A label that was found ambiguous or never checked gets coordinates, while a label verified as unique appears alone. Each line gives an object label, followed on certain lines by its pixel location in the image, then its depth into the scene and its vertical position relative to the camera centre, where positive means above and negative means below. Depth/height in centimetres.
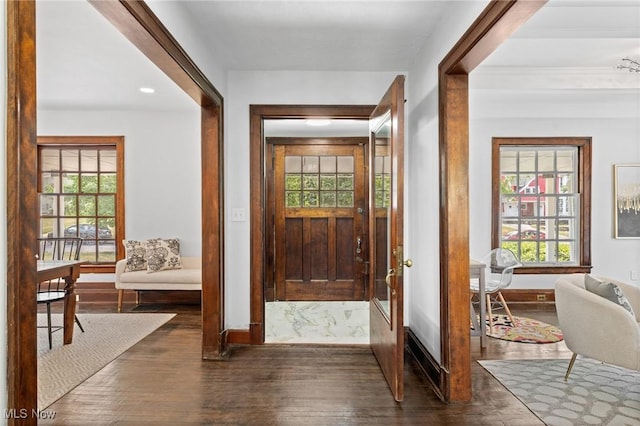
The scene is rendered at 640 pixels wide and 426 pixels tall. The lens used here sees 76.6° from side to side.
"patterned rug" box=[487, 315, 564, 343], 378 -117
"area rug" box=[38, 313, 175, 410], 279 -116
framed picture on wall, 504 +9
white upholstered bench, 484 -80
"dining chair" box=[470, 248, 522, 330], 396 -66
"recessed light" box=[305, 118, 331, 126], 485 +110
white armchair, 252 -75
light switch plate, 363 +0
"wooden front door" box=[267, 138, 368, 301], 547 -15
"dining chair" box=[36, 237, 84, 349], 409 -49
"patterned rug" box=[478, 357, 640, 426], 234 -117
